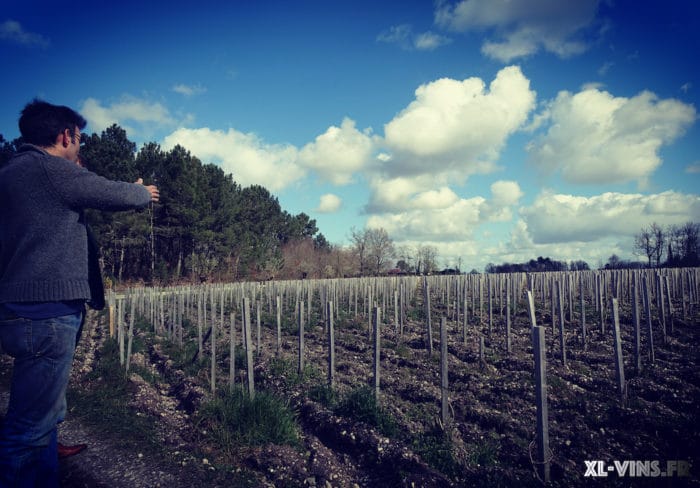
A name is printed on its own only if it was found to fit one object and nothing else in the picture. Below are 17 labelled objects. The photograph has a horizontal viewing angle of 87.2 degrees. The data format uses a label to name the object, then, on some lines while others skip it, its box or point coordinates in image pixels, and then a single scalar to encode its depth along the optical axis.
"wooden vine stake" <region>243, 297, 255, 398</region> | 5.66
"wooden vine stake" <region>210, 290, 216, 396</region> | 6.30
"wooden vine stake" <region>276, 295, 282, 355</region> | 9.70
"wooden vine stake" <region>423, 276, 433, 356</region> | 9.84
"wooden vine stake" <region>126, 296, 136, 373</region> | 8.01
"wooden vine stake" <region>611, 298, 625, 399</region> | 6.19
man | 1.83
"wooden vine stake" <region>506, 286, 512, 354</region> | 9.68
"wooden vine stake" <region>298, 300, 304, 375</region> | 7.80
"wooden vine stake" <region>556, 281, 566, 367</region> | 8.58
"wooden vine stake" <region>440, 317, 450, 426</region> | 5.27
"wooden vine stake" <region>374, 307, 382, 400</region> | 6.14
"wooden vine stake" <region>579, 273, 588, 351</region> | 9.89
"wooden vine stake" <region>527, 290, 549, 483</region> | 3.91
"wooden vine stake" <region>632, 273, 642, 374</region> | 7.61
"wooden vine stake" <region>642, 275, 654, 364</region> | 8.29
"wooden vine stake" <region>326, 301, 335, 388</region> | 6.73
